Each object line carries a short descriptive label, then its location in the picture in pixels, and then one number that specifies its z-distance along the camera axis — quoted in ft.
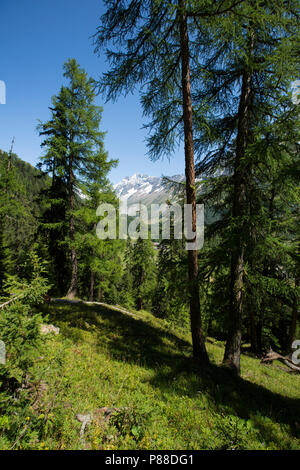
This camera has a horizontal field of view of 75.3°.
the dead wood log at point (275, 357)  36.92
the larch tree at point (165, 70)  18.83
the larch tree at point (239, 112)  17.22
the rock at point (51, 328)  21.84
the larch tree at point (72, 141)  40.88
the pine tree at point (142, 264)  77.36
